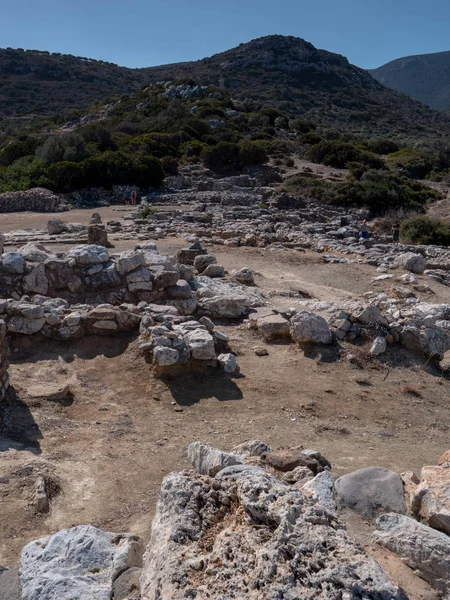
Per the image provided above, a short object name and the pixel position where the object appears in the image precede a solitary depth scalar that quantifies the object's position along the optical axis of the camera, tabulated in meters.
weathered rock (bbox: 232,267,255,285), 12.98
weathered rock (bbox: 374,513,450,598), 2.74
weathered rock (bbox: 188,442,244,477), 4.04
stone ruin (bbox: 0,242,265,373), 7.75
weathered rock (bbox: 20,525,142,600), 2.99
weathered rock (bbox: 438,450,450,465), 4.22
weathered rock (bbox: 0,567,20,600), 3.13
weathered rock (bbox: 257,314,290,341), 9.00
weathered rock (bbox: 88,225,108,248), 15.73
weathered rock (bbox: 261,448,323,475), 4.30
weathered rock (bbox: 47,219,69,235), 18.60
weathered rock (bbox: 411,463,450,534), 3.22
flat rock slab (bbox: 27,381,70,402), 6.68
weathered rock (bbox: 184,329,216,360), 7.54
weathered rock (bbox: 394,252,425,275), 15.59
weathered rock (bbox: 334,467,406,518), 3.50
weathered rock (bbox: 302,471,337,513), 3.36
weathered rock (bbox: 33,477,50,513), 4.44
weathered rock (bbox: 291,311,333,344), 8.58
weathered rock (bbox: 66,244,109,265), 10.53
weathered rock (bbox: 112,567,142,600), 2.91
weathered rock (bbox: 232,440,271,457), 4.74
